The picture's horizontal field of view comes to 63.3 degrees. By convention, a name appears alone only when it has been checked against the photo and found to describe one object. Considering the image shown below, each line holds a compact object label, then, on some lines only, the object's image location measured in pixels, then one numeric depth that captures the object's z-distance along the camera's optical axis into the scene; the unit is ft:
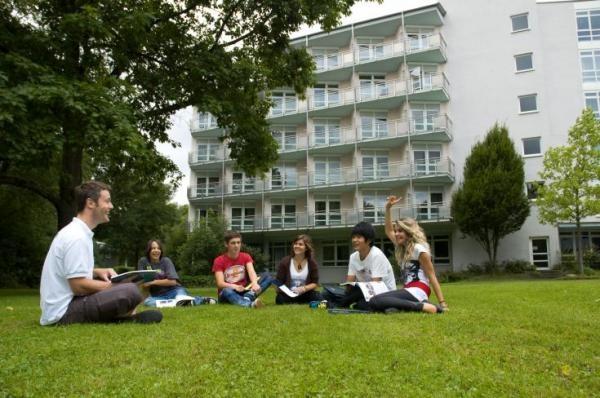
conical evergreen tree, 88.69
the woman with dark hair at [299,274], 27.50
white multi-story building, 99.86
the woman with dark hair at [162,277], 28.86
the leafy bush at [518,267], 90.63
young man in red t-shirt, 27.07
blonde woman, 20.67
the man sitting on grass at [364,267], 23.34
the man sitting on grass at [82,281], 15.70
